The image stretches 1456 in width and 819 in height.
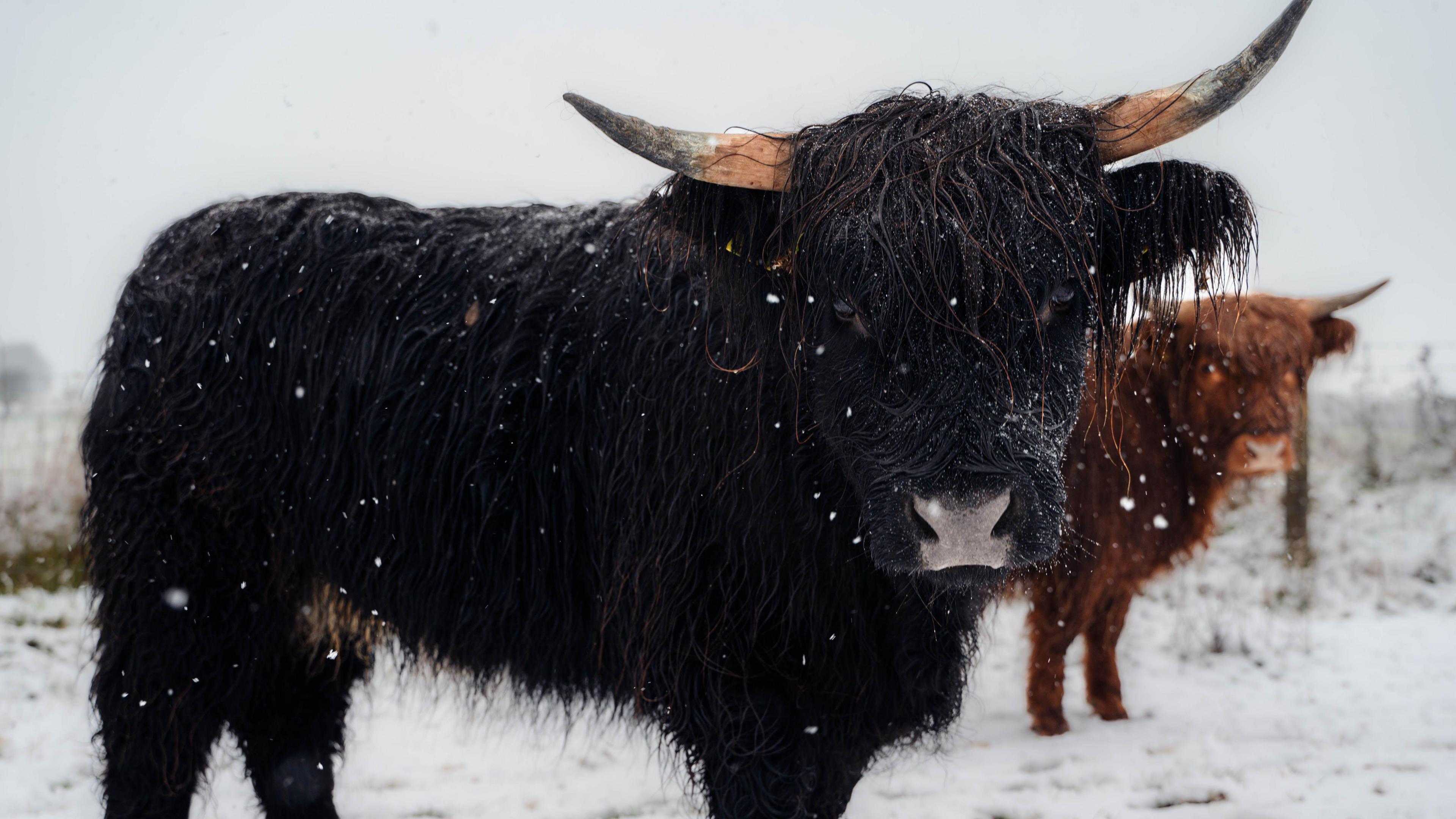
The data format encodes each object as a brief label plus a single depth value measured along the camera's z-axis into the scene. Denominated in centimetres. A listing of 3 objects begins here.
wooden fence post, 740
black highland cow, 173
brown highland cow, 429
